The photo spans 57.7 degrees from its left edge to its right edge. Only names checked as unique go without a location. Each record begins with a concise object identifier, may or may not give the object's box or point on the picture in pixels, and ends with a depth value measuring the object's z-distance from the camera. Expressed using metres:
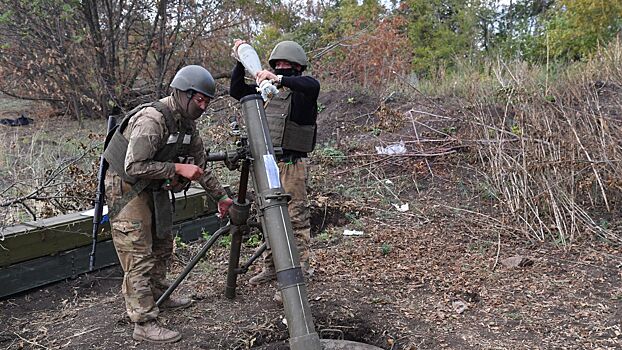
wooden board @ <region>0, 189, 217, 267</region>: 4.67
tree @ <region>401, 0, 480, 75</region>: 21.00
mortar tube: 2.92
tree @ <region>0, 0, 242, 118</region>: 10.09
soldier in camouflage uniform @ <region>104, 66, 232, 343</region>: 3.63
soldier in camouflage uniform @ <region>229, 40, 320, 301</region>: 4.39
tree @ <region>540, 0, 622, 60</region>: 14.53
